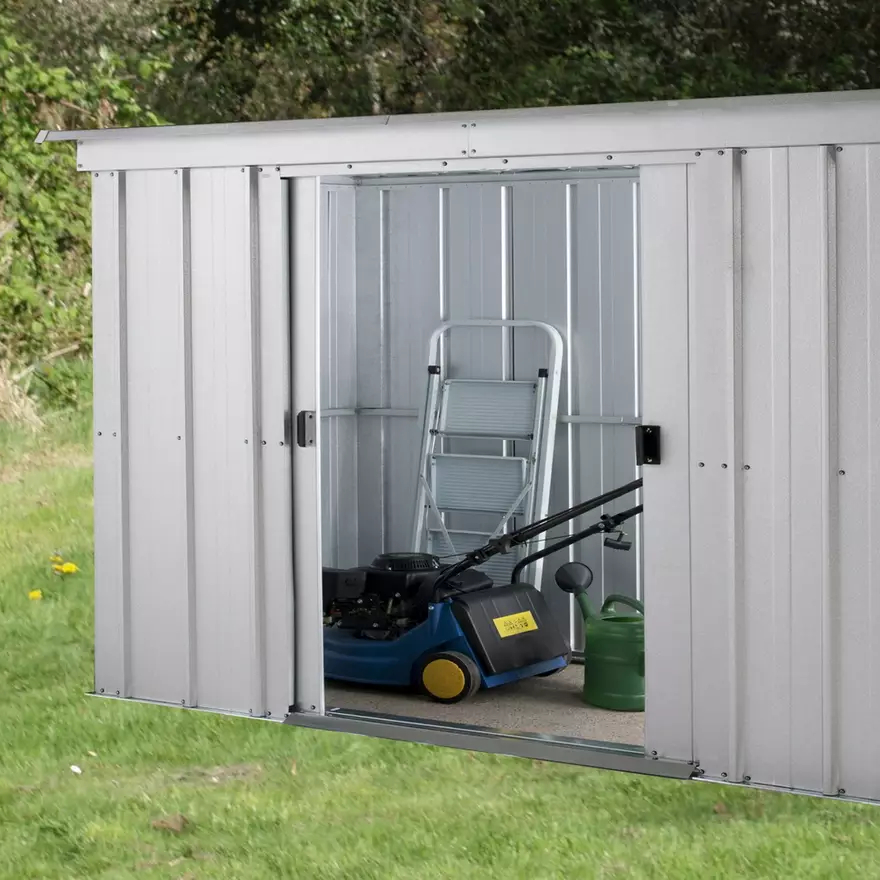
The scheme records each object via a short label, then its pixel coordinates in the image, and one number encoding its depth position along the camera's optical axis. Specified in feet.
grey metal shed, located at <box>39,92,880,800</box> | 30.98
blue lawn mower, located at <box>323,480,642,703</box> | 39.50
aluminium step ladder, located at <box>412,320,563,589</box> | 43.40
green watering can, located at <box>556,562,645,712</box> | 38.58
